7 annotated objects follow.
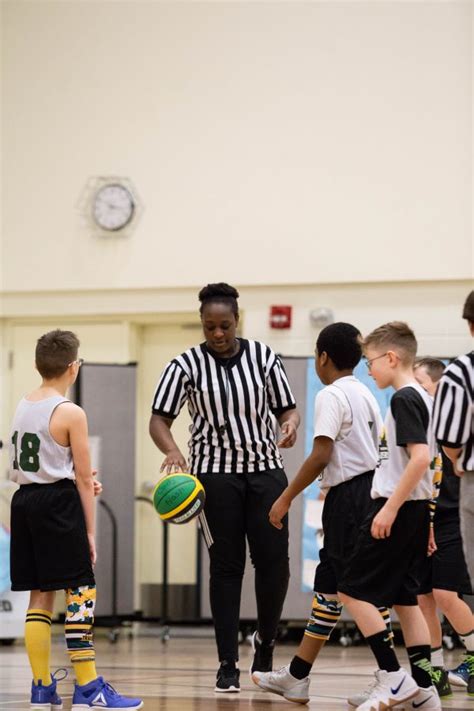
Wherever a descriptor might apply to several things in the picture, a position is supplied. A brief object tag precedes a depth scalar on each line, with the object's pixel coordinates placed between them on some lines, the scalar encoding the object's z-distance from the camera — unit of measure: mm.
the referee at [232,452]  9984
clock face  18547
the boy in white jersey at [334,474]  8828
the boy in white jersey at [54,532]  8734
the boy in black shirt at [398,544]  8156
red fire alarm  17969
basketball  9352
